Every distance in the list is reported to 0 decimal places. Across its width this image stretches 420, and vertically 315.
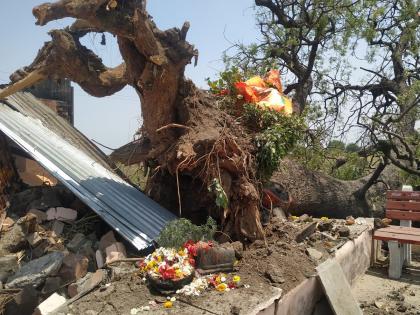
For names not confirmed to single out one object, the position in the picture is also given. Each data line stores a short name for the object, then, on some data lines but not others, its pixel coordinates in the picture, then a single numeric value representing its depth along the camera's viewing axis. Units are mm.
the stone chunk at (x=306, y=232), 5562
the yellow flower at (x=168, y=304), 3572
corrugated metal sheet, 5074
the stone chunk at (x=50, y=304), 3618
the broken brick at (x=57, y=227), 5112
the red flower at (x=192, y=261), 4215
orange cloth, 5617
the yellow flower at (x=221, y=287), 3957
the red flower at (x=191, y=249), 4324
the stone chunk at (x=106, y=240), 4814
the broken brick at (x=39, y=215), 5284
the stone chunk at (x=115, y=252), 4539
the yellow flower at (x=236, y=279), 4129
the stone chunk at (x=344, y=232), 6070
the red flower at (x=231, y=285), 4035
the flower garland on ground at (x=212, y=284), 3861
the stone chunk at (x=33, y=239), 4762
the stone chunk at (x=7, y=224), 5039
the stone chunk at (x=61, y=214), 5355
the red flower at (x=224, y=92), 5966
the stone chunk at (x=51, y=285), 4039
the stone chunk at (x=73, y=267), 4219
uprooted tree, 4602
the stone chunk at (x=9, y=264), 4320
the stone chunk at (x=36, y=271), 4066
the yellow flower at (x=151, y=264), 4023
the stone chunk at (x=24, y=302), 3738
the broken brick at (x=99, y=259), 4597
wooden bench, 6324
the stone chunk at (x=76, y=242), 4785
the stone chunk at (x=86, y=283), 3995
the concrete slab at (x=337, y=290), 4605
